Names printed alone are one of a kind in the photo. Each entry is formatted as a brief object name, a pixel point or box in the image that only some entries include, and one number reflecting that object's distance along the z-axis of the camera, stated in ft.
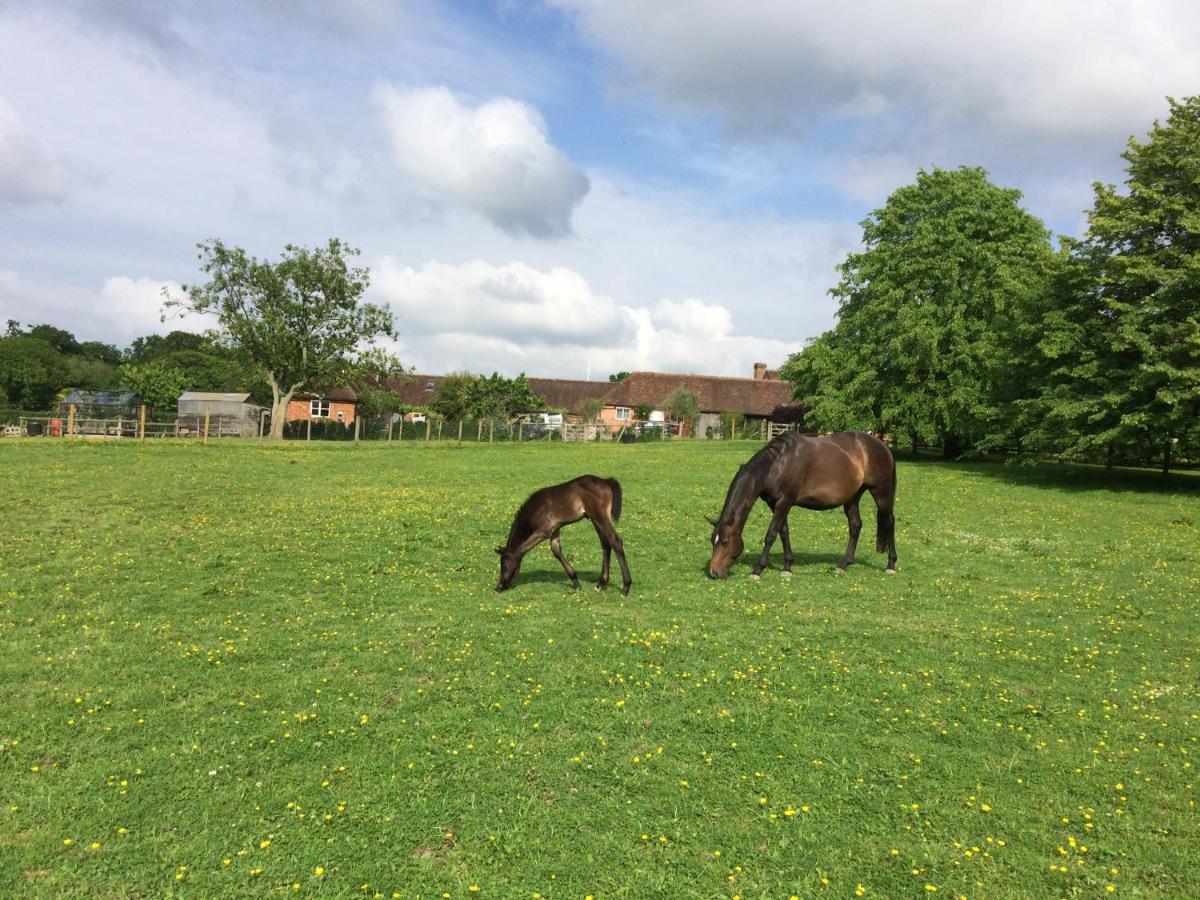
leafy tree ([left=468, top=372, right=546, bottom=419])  221.66
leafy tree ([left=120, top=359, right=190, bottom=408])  227.81
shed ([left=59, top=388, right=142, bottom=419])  166.61
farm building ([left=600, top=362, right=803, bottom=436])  267.18
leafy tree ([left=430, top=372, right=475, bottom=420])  221.25
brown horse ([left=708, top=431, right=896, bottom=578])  40.70
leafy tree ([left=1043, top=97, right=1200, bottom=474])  81.97
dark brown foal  36.96
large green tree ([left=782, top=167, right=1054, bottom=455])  114.01
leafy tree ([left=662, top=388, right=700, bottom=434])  252.01
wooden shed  189.71
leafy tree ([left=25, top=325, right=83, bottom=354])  434.30
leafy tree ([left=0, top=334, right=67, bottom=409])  300.81
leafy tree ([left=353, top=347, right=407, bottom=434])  192.65
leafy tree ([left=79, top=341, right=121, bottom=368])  473.67
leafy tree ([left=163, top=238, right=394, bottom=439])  181.68
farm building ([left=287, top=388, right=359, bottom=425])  256.11
